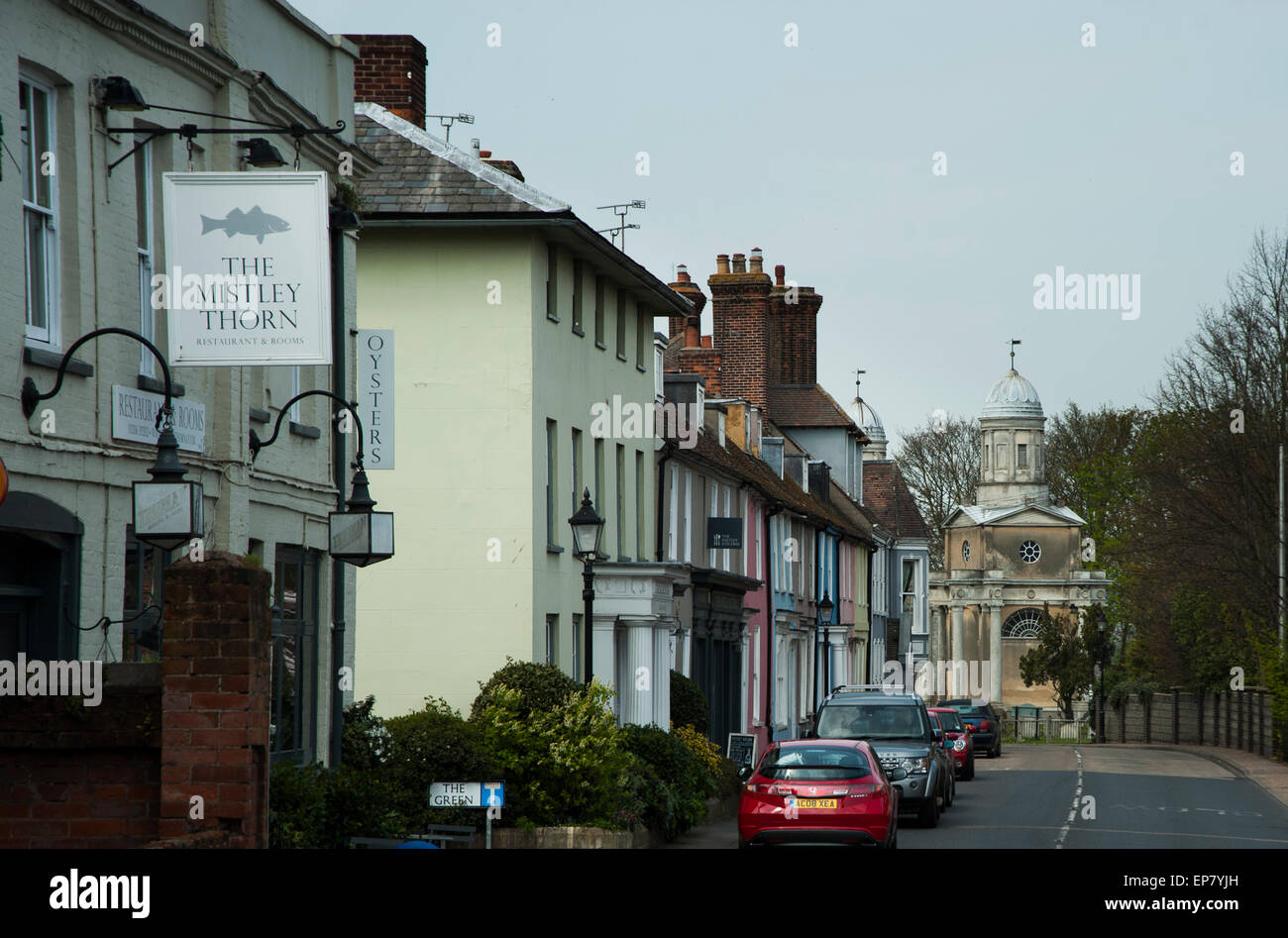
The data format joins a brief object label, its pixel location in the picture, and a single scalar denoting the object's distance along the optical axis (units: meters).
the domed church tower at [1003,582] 105.06
